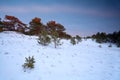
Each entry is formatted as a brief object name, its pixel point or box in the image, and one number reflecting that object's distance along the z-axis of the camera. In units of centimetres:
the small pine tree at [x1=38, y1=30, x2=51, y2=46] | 1895
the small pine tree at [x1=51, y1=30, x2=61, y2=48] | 1917
